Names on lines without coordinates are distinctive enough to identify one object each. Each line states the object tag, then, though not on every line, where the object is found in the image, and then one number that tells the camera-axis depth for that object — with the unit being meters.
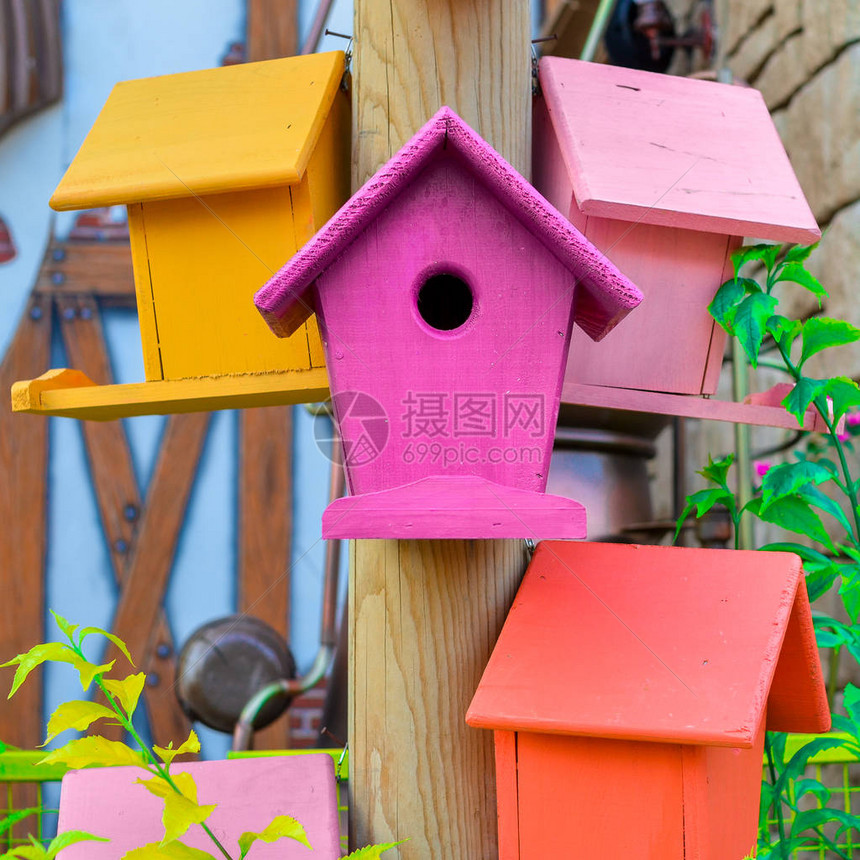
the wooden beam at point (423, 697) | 2.23
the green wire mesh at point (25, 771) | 2.46
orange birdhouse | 2.14
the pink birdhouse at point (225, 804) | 2.20
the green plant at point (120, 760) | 2.09
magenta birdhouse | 2.15
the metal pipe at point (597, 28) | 2.81
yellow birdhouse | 2.24
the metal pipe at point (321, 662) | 3.38
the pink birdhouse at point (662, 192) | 2.25
